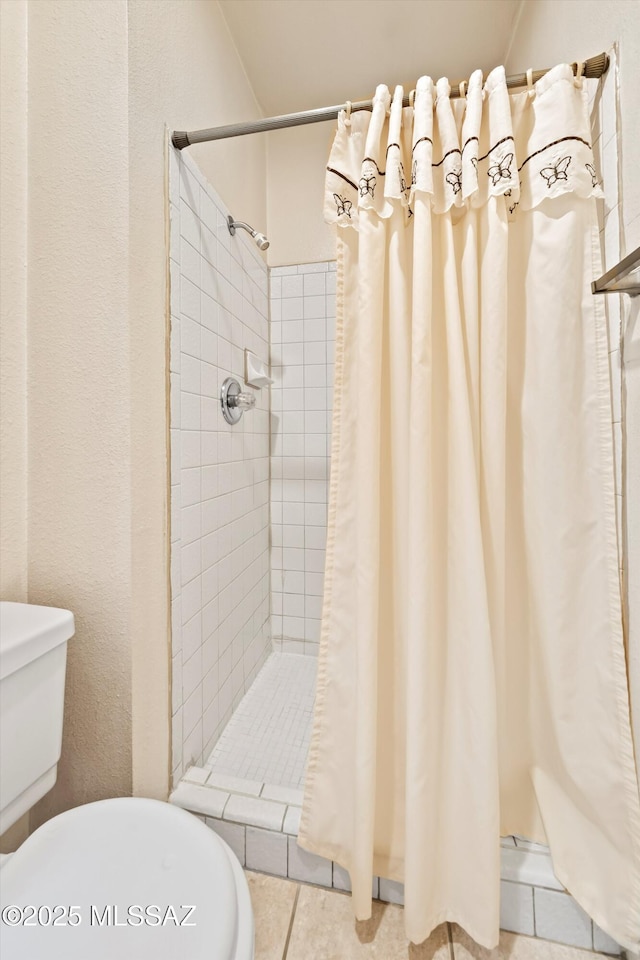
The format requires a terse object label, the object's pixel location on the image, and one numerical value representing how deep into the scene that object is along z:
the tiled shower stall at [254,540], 0.94
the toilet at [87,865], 0.57
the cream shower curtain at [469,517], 0.81
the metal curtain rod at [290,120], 0.83
